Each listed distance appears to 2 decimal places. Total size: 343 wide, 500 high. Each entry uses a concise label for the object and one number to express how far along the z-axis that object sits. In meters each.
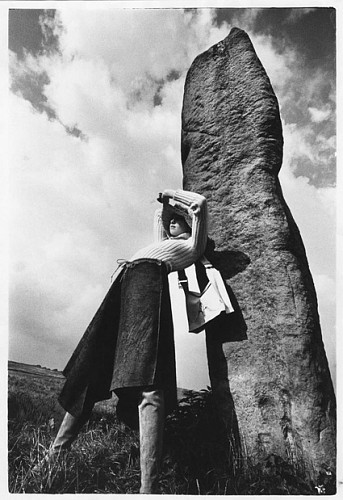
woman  3.70
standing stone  3.93
